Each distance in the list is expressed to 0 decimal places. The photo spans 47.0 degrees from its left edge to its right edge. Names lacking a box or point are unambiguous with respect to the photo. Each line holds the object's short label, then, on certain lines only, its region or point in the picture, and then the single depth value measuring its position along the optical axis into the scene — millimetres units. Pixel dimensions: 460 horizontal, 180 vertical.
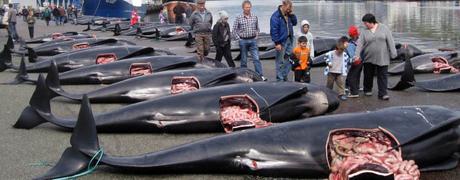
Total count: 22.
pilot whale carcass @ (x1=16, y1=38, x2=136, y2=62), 17981
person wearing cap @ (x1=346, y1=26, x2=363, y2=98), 11281
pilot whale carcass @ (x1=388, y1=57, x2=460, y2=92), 11453
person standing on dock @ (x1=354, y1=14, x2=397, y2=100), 10812
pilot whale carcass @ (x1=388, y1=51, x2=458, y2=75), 14645
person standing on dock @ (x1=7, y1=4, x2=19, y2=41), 29302
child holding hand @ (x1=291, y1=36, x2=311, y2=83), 11664
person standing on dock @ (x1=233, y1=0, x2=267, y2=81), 13242
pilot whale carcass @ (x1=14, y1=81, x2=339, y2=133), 7910
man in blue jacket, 12398
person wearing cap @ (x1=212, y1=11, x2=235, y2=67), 14383
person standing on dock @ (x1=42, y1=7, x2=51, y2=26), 51375
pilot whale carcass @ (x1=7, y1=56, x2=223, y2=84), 12109
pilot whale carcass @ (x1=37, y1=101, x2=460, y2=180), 5703
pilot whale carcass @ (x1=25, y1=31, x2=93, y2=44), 24497
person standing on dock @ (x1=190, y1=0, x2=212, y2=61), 16141
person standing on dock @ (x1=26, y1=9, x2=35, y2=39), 33438
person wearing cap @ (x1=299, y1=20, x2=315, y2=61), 12498
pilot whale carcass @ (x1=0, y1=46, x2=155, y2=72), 14141
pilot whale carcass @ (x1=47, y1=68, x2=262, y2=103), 9961
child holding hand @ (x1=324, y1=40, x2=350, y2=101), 11188
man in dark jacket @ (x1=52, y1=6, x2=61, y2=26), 51406
